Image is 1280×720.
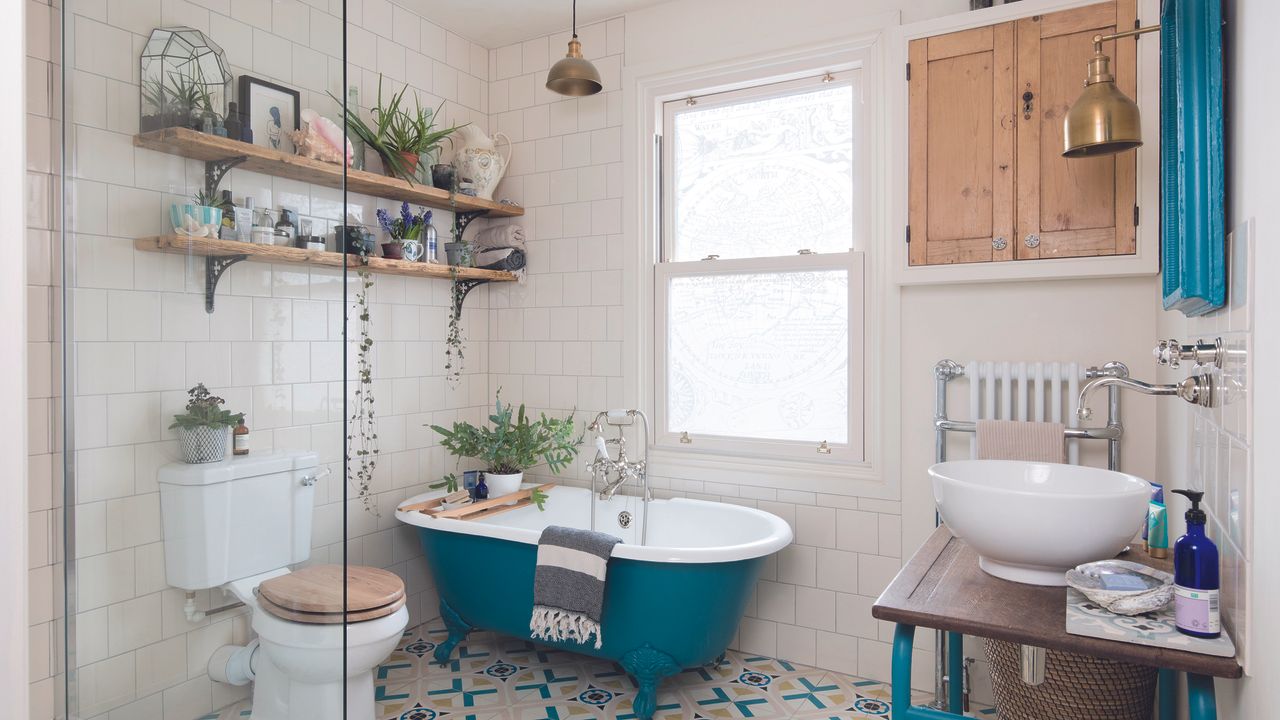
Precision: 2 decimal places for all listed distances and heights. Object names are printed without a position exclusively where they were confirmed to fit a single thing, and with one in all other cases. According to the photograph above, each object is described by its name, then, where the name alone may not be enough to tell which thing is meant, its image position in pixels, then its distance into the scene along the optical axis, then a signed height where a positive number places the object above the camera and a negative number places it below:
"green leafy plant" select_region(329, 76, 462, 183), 3.23 +0.98
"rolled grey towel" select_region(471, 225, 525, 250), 3.72 +0.60
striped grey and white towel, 2.60 -0.80
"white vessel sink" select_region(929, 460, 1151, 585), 1.40 -0.32
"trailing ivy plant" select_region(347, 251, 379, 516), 3.24 -0.27
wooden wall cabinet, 2.50 +0.73
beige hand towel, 2.51 -0.28
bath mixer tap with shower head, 3.18 -0.46
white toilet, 1.33 -0.38
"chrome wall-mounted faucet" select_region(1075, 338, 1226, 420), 1.34 -0.05
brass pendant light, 3.00 +1.13
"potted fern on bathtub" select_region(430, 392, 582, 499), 3.40 -0.40
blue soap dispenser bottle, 1.22 -0.36
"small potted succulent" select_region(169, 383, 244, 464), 1.33 -0.12
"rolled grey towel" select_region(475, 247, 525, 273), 3.69 +0.49
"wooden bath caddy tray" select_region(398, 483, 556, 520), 3.09 -0.63
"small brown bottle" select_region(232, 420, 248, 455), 1.35 -0.15
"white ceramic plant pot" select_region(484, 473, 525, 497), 3.38 -0.57
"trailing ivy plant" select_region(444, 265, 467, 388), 3.72 +0.08
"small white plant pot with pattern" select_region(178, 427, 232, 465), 1.33 -0.15
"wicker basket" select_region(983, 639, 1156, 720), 1.46 -0.65
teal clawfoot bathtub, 2.61 -0.82
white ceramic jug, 3.56 +0.94
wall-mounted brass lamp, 1.91 +0.62
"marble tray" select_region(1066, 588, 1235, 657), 1.20 -0.45
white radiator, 2.59 -0.12
